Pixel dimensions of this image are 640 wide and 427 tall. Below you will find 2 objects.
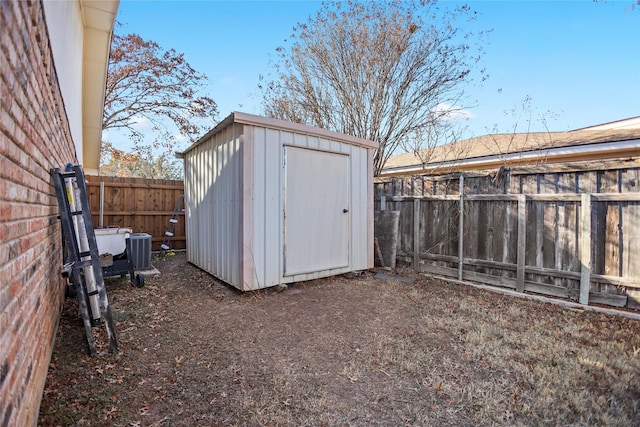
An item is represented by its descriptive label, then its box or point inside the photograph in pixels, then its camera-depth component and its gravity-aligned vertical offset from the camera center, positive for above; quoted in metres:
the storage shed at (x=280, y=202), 4.21 +0.04
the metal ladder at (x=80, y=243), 2.52 -0.32
